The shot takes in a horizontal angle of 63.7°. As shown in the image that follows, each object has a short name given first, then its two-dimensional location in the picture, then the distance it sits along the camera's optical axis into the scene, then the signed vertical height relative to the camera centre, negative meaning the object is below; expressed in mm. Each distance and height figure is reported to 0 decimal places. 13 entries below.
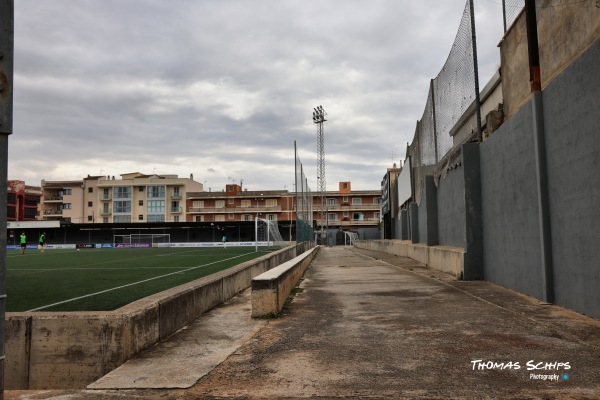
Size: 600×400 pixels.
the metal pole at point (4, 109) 2398 +643
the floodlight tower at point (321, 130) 83688 +17775
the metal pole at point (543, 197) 8445 +485
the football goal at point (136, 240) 64500 -1057
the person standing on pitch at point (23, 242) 37488 -600
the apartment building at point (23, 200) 92250 +6919
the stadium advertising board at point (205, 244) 57606 -1634
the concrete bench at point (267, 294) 7797 -1061
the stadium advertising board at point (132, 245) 60597 -1636
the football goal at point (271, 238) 40700 -792
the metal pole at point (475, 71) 12742 +4159
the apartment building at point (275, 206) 99188 +4833
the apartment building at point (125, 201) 98375 +6533
